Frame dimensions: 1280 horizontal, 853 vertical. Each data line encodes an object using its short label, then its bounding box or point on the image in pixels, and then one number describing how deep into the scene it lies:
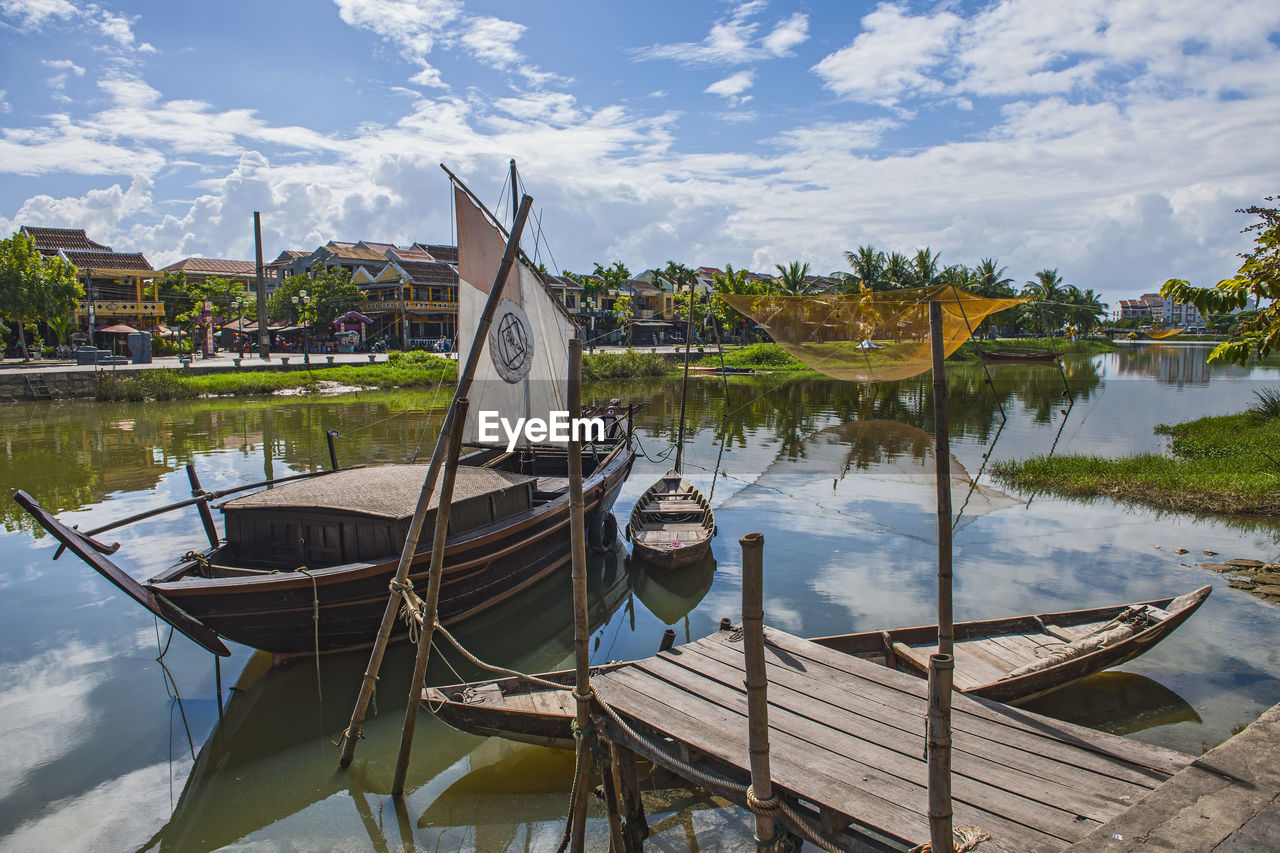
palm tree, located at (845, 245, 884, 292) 60.94
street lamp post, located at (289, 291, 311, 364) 52.57
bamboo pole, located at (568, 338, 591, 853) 4.86
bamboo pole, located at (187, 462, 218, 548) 9.12
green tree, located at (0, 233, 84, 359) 38.72
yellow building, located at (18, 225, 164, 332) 53.47
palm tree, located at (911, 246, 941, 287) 60.22
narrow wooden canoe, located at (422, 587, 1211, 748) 6.27
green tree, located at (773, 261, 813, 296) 56.91
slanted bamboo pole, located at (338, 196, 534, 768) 5.94
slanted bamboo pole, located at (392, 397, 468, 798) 5.80
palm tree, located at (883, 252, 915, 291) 60.66
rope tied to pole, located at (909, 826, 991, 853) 3.82
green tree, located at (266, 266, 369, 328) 52.53
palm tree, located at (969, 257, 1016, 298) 66.38
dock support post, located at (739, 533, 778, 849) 3.94
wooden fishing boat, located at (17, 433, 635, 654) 7.43
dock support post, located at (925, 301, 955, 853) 3.59
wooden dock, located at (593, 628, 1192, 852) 4.05
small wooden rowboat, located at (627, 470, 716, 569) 11.99
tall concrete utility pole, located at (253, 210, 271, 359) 44.56
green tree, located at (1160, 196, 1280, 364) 12.32
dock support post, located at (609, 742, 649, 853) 5.28
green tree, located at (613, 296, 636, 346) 65.75
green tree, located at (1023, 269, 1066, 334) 73.88
